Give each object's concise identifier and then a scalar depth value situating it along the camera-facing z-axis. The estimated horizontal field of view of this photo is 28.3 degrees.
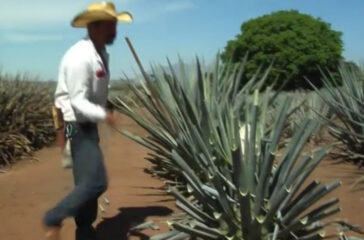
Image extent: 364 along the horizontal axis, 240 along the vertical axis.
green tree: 29.44
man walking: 5.44
